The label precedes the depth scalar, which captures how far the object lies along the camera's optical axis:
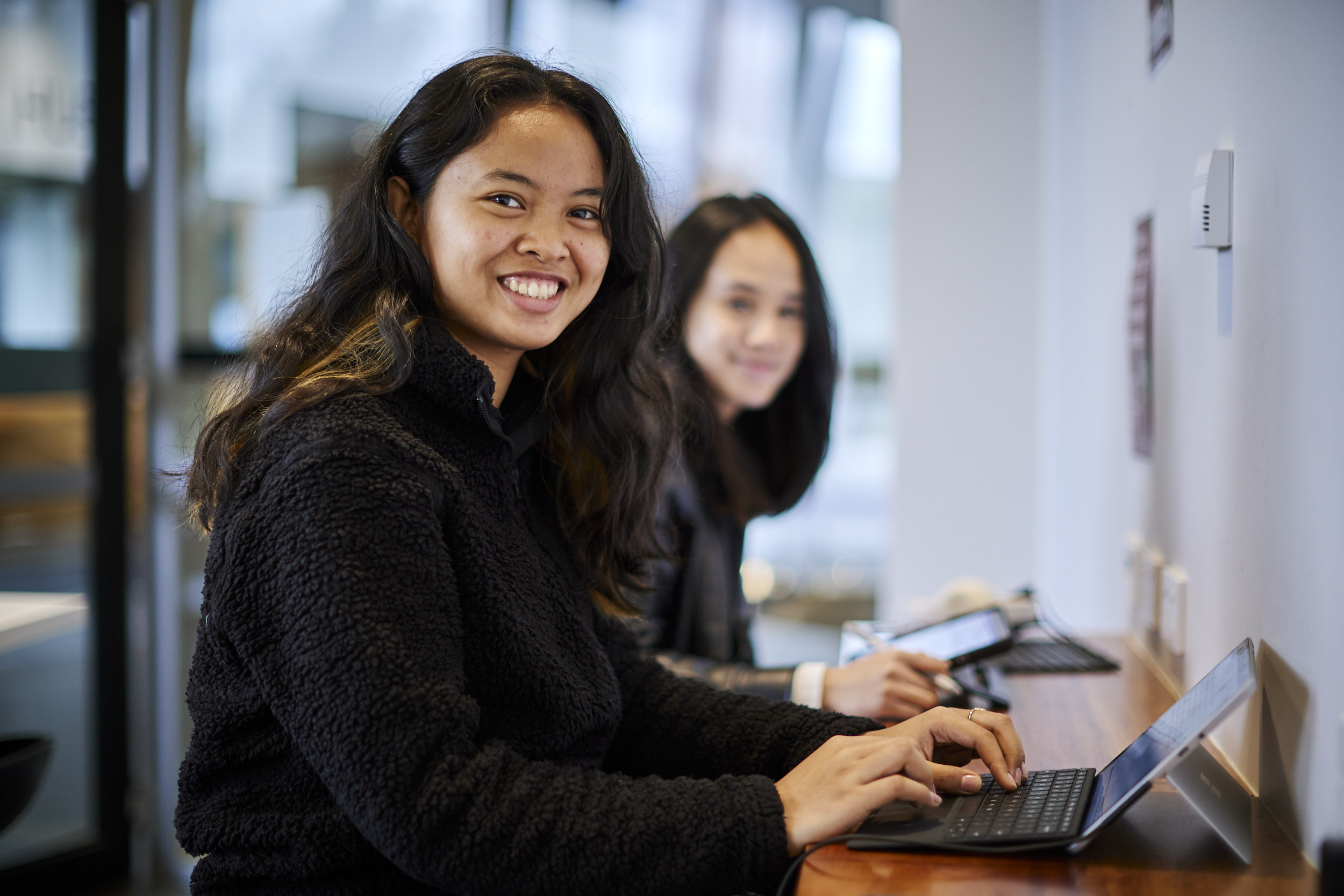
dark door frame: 2.80
